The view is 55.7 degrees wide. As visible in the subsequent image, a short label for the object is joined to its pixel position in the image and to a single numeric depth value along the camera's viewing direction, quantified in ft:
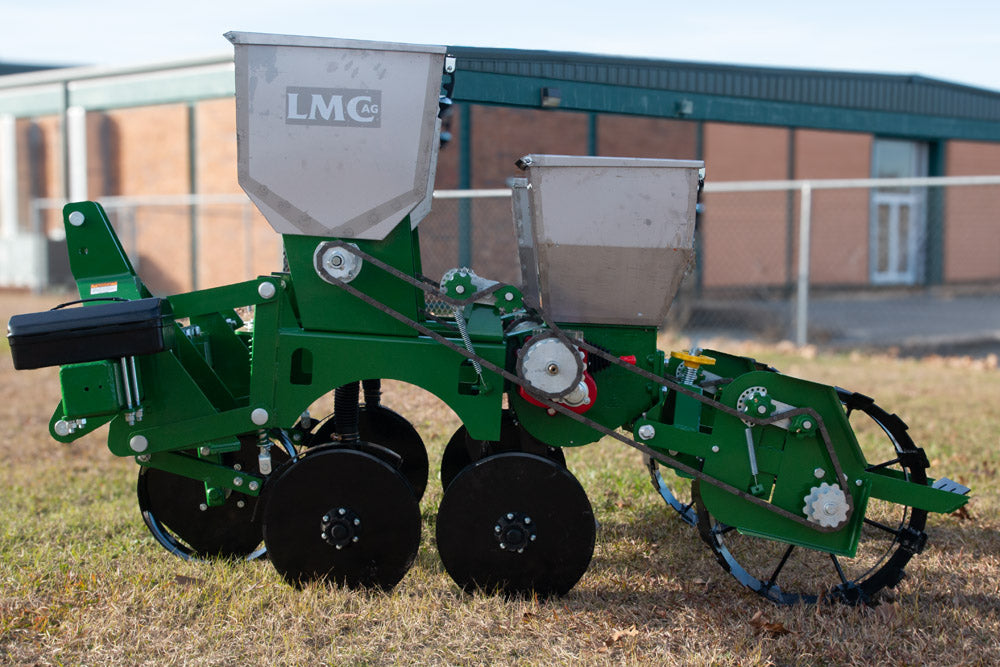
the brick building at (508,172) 45.32
